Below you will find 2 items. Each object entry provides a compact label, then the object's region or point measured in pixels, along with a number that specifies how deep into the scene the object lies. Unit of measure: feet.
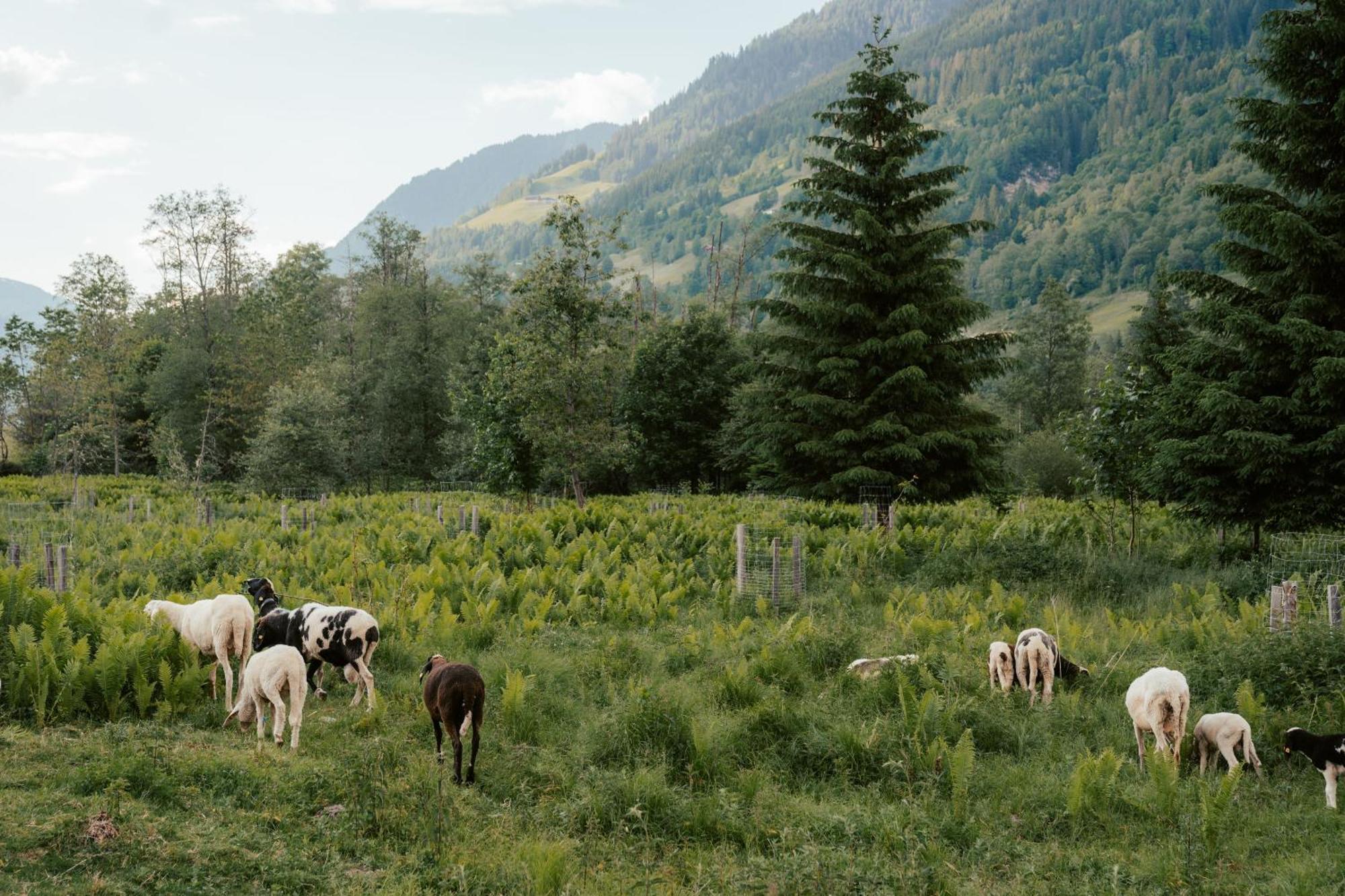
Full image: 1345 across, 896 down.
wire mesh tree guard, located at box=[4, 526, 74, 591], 43.11
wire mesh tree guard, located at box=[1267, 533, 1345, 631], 35.01
